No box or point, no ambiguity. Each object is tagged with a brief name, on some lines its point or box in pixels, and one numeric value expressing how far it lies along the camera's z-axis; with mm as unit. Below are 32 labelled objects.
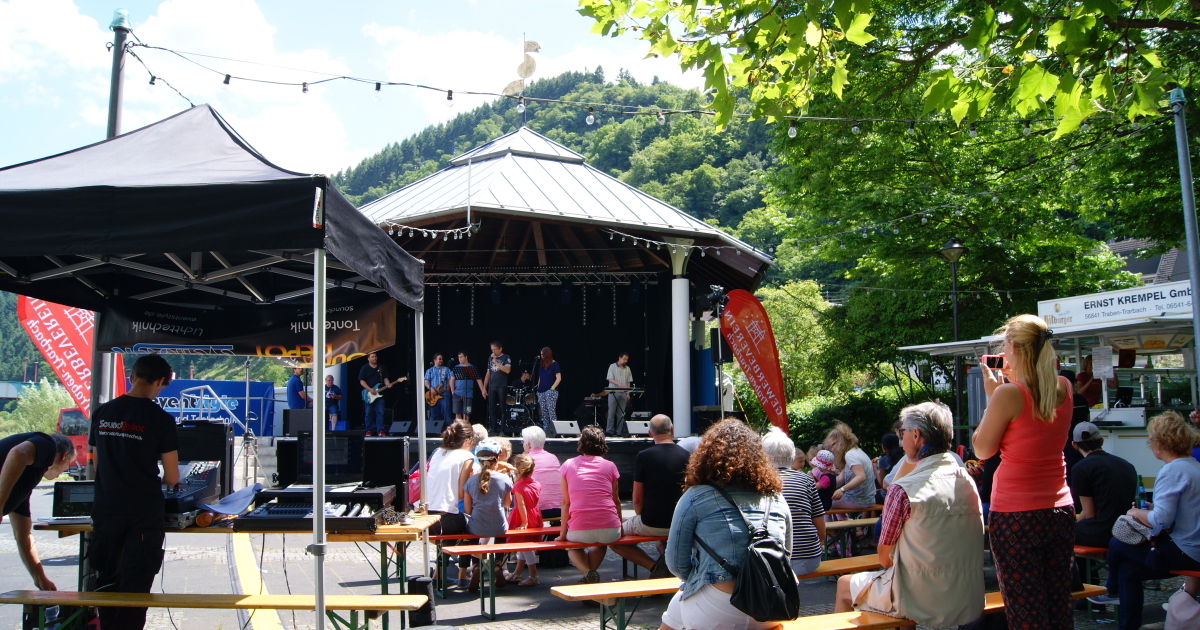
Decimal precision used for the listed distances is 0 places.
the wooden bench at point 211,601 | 3945
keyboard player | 14766
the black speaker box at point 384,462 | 5352
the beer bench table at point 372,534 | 4449
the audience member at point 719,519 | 3340
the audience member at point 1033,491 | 3402
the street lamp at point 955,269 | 13789
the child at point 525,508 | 6891
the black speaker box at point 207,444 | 5215
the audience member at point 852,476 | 7488
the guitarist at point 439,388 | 15750
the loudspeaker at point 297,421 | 12727
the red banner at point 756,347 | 11742
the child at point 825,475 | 7176
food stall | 9938
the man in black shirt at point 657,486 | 6016
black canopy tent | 3768
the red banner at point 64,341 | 8844
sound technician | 4191
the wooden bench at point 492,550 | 5605
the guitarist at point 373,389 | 15625
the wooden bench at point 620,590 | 4258
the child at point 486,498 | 6383
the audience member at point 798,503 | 4789
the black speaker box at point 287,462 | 5582
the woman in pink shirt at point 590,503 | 6195
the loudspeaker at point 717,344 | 12028
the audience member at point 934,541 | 3504
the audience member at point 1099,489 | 5160
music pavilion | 14586
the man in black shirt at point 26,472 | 4609
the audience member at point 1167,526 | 4734
